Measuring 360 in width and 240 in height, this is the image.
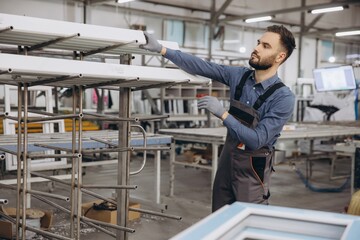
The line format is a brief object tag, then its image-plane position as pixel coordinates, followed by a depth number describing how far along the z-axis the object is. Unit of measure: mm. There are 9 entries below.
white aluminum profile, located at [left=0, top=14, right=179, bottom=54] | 1647
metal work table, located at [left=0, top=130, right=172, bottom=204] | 3158
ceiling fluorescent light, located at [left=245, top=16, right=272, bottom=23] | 9750
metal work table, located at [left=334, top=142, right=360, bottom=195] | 4070
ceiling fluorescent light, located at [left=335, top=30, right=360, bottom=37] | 10336
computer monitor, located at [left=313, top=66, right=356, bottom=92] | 6082
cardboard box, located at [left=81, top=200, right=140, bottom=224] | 3531
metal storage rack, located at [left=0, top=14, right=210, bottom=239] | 1625
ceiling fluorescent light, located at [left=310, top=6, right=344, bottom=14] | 8436
